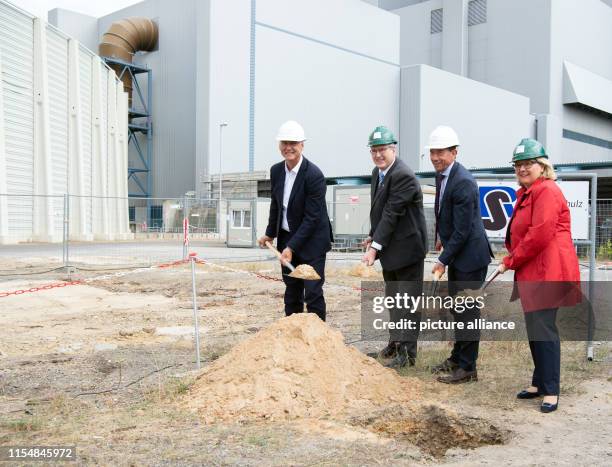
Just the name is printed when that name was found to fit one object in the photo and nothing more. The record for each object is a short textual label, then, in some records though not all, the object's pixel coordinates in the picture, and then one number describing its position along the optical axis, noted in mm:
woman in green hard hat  4379
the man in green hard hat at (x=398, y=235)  5316
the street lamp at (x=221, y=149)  38450
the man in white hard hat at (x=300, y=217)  5430
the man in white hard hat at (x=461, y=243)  5062
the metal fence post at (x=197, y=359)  5425
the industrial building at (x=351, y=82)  40438
